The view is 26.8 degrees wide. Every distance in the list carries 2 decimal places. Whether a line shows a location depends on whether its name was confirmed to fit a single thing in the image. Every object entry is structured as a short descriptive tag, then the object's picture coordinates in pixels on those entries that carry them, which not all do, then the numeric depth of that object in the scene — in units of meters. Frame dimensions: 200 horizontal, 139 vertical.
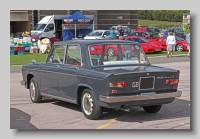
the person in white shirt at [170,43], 24.91
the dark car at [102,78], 7.69
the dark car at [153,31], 43.50
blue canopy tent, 35.41
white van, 38.22
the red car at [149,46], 28.34
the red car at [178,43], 30.40
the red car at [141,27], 49.45
